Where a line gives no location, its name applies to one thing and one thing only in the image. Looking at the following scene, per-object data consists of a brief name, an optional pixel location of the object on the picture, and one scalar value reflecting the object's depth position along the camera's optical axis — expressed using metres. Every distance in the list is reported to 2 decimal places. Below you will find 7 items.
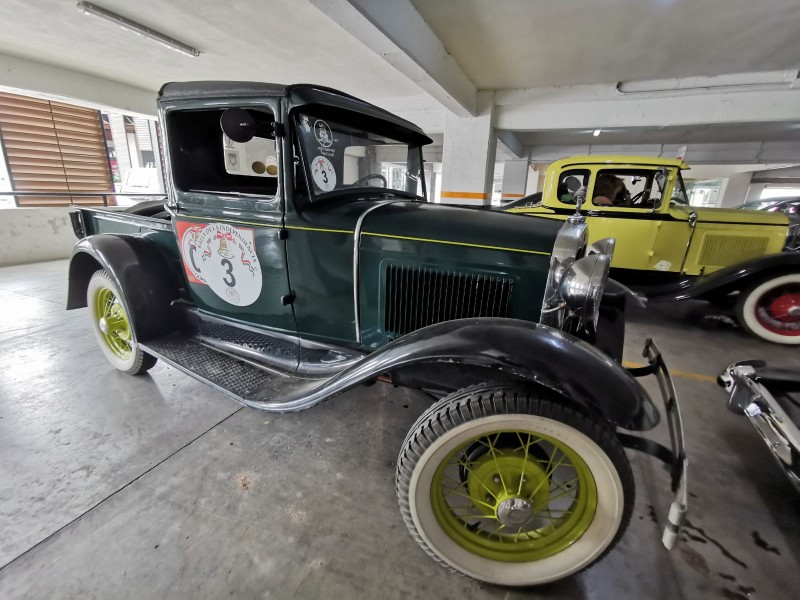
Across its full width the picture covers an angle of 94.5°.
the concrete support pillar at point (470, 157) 9.09
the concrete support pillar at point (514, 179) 17.14
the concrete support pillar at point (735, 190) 18.34
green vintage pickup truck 1.38
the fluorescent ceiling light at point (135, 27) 5.28
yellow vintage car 4.34
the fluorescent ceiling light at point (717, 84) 6.88
